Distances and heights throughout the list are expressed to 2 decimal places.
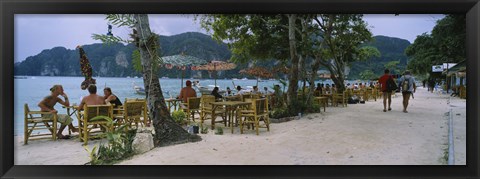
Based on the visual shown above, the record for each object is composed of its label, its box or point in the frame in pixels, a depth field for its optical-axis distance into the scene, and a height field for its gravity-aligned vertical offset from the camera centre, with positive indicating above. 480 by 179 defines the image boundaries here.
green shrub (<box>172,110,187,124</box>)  7.35 -0.58
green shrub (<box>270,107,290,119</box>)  8.49 -0.60
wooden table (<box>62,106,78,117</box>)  6.20 -0.40
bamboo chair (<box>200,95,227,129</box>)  7.43 -0.41
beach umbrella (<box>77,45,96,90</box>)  7.44 +0.39
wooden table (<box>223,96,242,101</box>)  8.58 -0.25
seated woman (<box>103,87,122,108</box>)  6.67 -0.19
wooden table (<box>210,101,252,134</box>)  6.71 -0.37
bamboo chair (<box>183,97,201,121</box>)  7.81 -0.39
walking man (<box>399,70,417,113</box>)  9.43 +0.13
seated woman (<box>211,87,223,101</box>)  9.99 -0.14
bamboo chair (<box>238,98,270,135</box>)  6.56 -0.47
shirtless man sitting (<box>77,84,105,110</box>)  5.83 -0.19
